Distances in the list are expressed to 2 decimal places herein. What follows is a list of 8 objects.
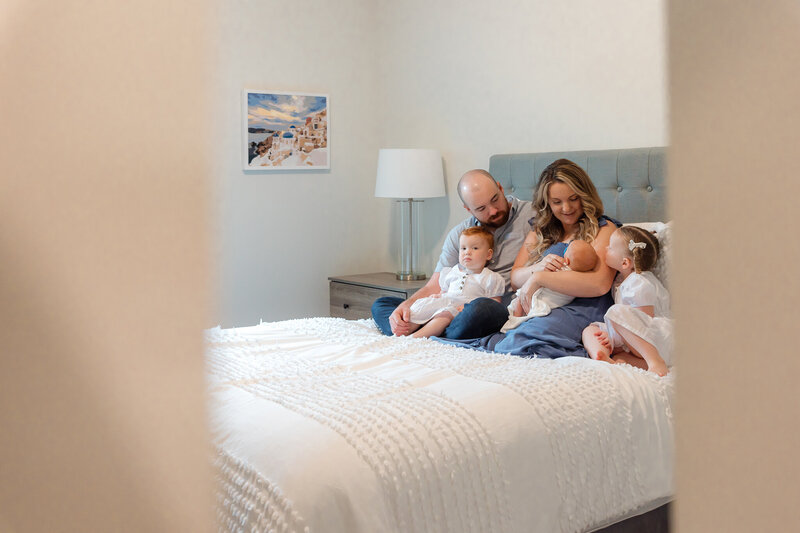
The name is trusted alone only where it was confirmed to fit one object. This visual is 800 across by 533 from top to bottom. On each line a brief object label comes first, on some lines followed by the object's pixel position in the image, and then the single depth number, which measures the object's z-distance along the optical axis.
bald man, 2.54
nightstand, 3.51
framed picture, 3.78
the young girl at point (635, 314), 1.95
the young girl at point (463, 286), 2.40
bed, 1.25
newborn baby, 2.23
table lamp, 3.65
